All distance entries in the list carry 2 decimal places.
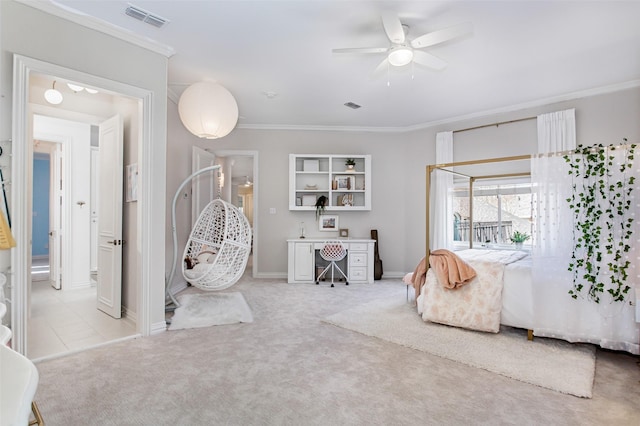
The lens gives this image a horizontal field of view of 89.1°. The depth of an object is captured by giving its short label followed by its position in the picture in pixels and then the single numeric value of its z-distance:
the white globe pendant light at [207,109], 3.15
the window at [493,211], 4.72
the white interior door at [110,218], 3.37
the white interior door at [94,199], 5.50
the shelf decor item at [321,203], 5.57
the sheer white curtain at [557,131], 4.15
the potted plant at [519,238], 4.62
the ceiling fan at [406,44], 2.29
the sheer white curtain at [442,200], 5.11
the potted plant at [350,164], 5.62
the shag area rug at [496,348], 2.20
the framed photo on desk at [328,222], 5.74
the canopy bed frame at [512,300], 2.53
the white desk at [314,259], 5.23
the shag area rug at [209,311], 3.22
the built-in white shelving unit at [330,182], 5.54
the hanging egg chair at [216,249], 3.46
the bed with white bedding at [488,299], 2.91
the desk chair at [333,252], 4.95
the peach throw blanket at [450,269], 3.07
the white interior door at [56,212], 4.75
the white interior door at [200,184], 4.85
